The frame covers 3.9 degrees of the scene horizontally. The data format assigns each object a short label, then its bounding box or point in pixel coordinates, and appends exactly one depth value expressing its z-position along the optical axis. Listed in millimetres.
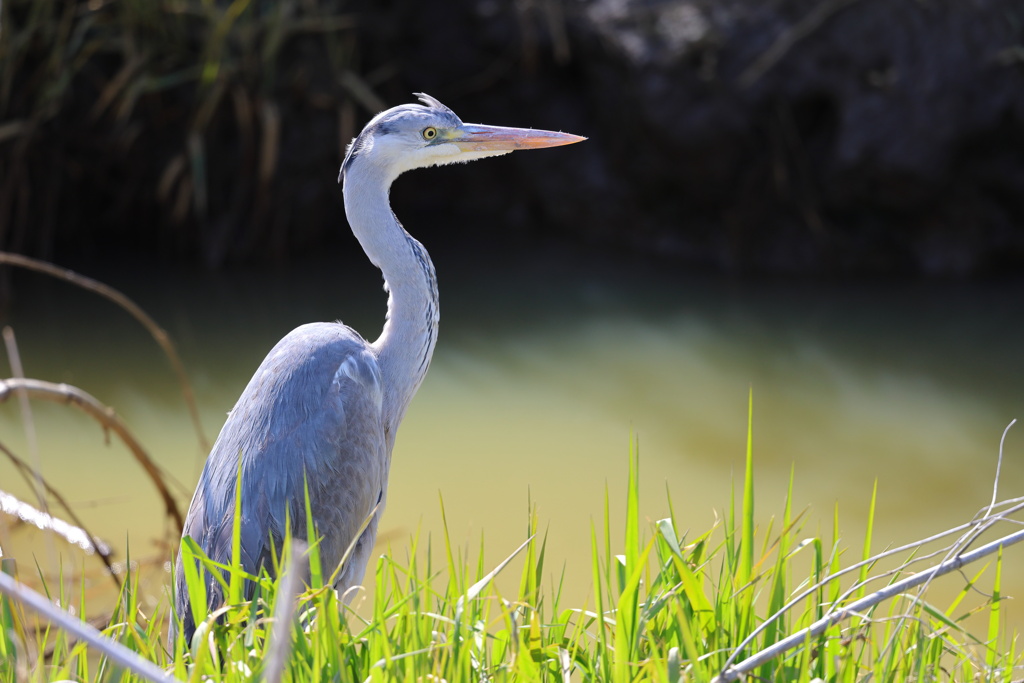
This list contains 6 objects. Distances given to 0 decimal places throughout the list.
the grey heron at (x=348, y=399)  13229
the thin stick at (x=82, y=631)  8771
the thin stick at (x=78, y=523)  13246
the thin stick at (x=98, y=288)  13268
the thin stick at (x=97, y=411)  13257
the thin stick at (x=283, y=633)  7996
